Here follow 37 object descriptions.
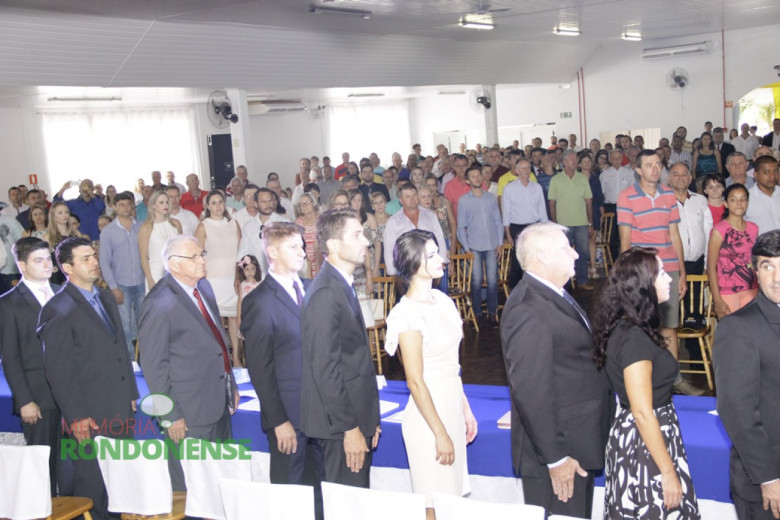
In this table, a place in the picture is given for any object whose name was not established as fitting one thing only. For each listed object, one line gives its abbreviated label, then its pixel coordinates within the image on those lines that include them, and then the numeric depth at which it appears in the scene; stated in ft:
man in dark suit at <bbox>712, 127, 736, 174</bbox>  42.04
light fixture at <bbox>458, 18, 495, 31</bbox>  39.75
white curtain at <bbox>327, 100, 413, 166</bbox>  67.72
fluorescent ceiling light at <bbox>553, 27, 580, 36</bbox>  46.54
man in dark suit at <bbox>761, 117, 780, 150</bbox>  43.86
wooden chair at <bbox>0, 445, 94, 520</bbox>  10.94
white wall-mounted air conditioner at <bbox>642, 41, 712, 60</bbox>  55.62
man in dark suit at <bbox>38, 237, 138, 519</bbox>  12.67
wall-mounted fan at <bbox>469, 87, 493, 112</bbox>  56.75
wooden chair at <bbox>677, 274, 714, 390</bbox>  17.81
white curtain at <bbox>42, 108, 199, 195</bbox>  51.37
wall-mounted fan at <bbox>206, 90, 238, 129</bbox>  41.29
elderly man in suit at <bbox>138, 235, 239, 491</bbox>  11.53
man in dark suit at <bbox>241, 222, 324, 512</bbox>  11.02
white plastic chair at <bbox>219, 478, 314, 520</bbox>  9.17
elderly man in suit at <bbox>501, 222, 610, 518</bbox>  8.93
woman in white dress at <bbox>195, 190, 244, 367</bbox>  22.84
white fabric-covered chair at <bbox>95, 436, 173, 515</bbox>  11.14
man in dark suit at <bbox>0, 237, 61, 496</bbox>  13.83
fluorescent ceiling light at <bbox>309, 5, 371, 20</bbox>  32.73
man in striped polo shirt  16.84
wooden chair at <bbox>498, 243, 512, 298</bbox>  27.22
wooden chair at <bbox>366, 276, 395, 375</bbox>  21.12
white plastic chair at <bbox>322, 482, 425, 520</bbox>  8.56
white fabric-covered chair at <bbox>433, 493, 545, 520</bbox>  7.93
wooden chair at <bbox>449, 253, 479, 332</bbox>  25.04
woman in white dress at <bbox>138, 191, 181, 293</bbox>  22.52
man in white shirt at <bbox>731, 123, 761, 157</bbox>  46.99
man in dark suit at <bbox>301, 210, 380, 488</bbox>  10.05
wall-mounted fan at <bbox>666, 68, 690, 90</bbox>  57.11
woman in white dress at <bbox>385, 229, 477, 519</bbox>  9.90
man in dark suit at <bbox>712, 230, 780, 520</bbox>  7.93
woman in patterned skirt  8.48
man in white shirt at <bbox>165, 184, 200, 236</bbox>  26.37
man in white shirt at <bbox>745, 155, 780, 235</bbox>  17.87
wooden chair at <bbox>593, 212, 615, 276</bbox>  32.73
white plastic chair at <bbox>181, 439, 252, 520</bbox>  10.57
